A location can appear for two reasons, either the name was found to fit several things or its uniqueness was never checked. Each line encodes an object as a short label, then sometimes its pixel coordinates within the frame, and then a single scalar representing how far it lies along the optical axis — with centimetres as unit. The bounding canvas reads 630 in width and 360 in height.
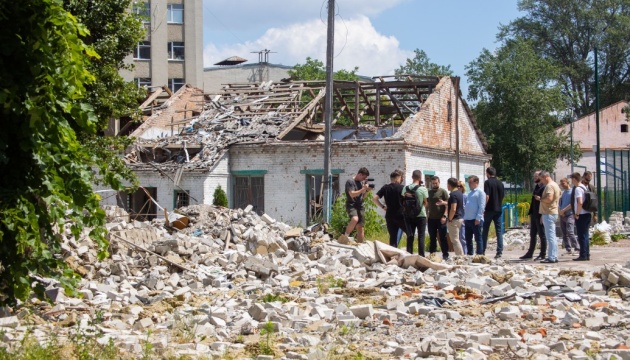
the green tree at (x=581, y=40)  6309
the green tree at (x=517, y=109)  5031
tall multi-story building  5459
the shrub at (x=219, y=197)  3005
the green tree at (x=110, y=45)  1880
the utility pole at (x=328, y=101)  2347
